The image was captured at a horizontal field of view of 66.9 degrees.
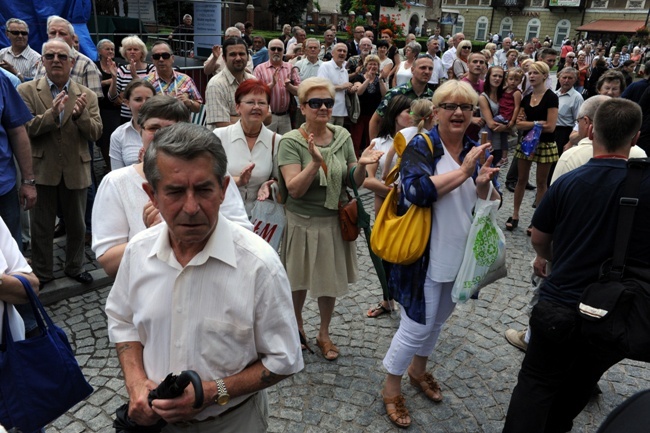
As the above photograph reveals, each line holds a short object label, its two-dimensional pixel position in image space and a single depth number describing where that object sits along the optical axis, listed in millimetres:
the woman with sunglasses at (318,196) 3369
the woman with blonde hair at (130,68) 5648
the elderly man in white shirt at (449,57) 12567
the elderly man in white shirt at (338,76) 8086
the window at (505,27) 61062
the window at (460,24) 64500
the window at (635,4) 52219
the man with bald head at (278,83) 7098
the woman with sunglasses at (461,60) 10508
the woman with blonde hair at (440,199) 2799
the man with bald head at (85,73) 5348
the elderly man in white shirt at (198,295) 1525
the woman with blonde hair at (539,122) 6355
